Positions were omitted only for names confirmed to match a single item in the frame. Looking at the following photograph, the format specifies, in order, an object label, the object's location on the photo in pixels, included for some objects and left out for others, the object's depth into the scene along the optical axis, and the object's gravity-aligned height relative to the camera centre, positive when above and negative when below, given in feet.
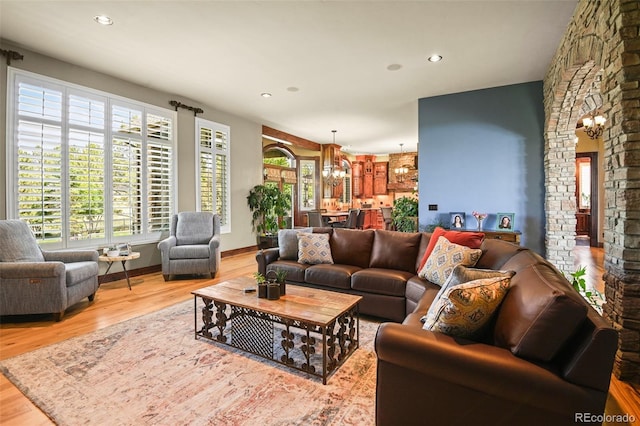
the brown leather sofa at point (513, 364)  3.67 -2.06
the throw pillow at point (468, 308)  4.76 -1.51
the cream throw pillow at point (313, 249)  11.98 -1.47
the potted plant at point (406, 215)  20.16 -0.23
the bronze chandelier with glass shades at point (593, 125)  17.01 +5.20
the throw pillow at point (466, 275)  5.51 -1.21
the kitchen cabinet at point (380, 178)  38.86 +4.41
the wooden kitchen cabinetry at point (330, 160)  31.94 +5.56
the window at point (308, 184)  31.50 +2.92
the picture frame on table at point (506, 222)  15.90 -0.50
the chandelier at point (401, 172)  36.17 +4.87
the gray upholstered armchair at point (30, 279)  9.75 -2.25
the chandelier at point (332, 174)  30.71 +3.89
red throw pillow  9.43 -0.84
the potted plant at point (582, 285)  8.19 -2.05
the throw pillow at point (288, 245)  12.71 -1.40
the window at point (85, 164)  12.32 +2.24
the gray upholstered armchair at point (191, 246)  15.30 -1.81
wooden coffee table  7.02 -3.04
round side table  13.24 -2.03
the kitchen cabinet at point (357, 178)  38.96 +4.33
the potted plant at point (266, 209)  23.49 +0.24
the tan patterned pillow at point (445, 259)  8.57 -1.37
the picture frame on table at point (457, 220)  17.17 -0.44
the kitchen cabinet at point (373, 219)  36.65 -0.86
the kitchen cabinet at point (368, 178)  39.19 +4.42
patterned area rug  5.69 -3.79
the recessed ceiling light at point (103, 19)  10.11 +6.49
